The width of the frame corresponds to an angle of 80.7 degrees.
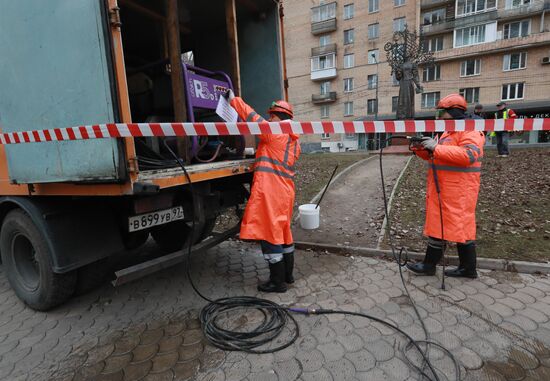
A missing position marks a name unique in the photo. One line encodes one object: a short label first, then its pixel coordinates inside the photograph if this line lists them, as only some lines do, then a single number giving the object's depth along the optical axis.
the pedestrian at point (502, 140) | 10.00
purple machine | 3.19
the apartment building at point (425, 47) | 26.25
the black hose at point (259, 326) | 2.32
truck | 2.11
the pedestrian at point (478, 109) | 8.40
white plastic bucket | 4.91
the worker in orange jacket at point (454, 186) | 2.96
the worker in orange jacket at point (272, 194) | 2.98
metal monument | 16.56
